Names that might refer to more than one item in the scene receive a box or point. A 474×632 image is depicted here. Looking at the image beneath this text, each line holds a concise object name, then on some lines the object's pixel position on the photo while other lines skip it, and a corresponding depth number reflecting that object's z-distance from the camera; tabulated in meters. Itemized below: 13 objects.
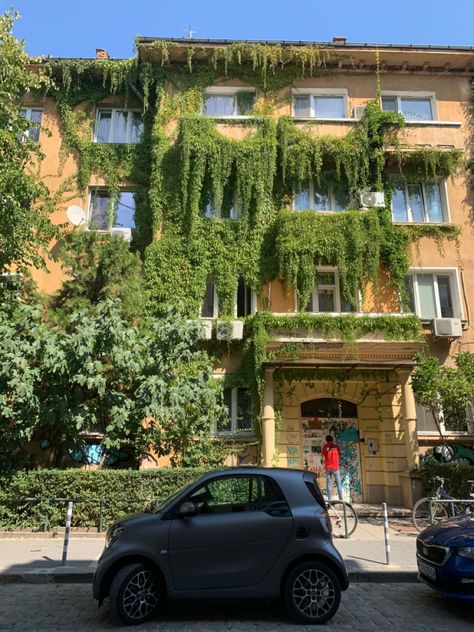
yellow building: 15.61
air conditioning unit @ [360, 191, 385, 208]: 17.38
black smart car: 5.67
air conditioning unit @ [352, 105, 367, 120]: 18.42
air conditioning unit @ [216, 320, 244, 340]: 15.97
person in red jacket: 12.92
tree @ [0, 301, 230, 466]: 10.91
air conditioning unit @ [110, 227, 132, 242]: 17.48
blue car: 5.96
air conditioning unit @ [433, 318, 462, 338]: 16.16
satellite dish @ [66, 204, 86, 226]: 17.62
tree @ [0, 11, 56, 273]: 12.84
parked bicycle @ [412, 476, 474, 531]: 10.55
